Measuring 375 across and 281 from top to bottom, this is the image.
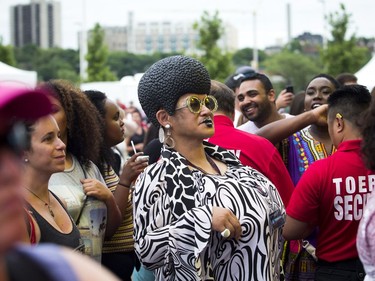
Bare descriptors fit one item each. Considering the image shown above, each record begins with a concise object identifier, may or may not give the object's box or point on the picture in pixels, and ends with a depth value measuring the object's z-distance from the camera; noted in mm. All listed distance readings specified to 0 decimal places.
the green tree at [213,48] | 31797
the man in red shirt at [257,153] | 5211
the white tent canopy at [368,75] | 11106
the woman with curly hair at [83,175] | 4859
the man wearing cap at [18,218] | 1585
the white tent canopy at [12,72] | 9148
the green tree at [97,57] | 43969
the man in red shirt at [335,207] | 4758
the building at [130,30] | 194200
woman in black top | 4211
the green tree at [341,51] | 27172
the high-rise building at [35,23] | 167500
